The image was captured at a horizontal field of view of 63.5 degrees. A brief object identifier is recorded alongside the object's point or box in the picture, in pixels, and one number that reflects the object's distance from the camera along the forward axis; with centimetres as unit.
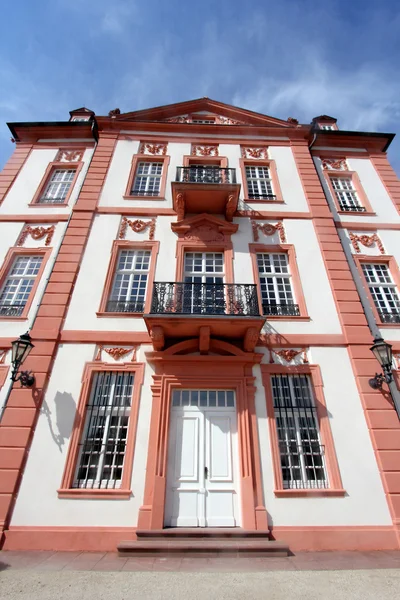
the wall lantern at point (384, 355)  721
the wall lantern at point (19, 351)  716
